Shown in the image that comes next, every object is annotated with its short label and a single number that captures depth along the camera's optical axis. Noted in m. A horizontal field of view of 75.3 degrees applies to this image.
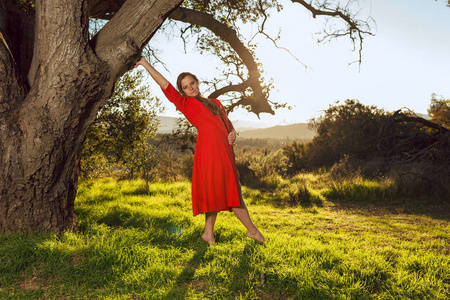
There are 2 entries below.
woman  3.62
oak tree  3.29
